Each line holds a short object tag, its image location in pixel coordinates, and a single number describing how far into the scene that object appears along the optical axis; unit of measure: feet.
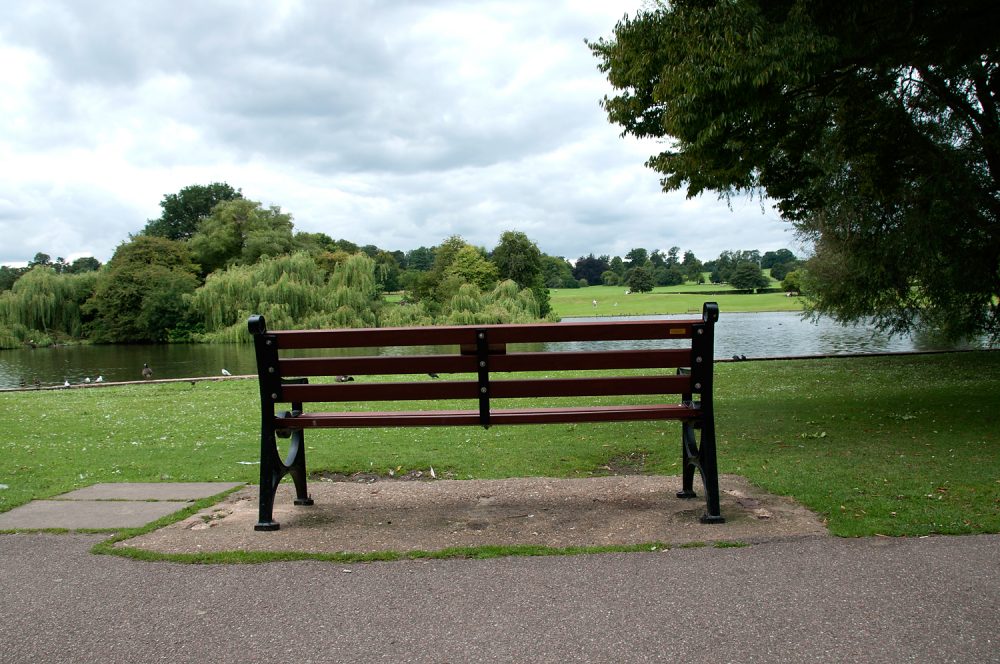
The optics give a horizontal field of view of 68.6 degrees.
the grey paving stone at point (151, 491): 18.89
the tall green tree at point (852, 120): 26.21
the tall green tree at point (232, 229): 230.48
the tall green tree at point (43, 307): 170.09
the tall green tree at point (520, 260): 276.00
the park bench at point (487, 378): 14.82
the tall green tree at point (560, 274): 395.77
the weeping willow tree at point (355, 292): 146.10
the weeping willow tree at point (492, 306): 153.79
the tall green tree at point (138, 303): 194.08
